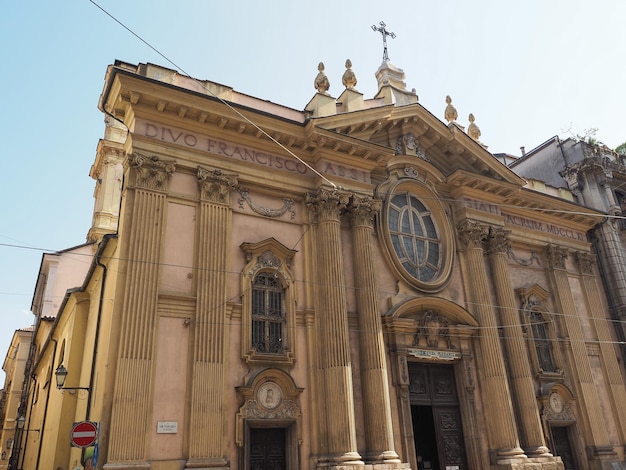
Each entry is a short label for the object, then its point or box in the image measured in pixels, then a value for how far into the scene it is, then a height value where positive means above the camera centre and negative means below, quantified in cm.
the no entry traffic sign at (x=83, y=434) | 995 +64
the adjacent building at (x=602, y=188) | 2259 +1090
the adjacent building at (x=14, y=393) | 3531 +511
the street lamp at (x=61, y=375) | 1262 +211
